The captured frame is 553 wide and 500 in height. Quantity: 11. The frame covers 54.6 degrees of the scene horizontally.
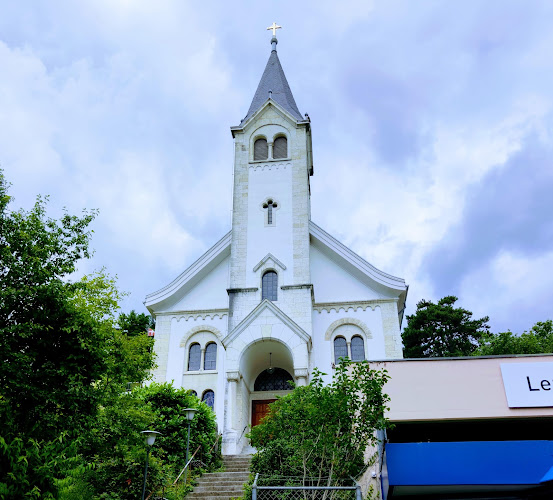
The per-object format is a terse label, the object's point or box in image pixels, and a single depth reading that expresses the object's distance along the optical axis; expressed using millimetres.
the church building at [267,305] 21500
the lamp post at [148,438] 12242
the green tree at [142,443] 12062
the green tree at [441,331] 41031
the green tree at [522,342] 30359
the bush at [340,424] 10195
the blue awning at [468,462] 11711
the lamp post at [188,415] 15459
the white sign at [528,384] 12312
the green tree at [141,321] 36009
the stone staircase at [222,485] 13773
